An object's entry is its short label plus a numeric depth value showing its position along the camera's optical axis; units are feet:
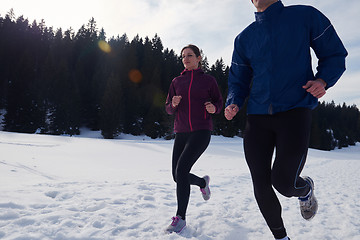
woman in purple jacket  9.50
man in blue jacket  6.18
